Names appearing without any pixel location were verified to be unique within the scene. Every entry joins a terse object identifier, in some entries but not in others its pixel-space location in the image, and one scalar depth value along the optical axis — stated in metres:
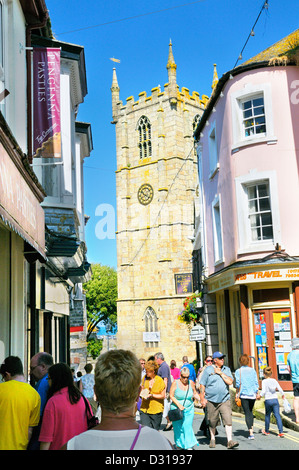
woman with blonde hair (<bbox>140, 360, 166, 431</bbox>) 9.34
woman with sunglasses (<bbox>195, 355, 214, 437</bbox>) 10.88
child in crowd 10.28
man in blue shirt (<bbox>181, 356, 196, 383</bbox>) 14.75
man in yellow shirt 4.74
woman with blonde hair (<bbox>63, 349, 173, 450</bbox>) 2.76
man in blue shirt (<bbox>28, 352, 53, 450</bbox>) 5.58
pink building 15.33
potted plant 23.61
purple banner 10.33
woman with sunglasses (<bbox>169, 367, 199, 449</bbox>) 8.44
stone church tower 57.69
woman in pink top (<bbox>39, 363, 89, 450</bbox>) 4.40
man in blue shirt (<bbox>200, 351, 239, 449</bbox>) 9.65
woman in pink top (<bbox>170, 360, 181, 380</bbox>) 16.33
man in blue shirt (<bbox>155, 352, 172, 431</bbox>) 12.88
